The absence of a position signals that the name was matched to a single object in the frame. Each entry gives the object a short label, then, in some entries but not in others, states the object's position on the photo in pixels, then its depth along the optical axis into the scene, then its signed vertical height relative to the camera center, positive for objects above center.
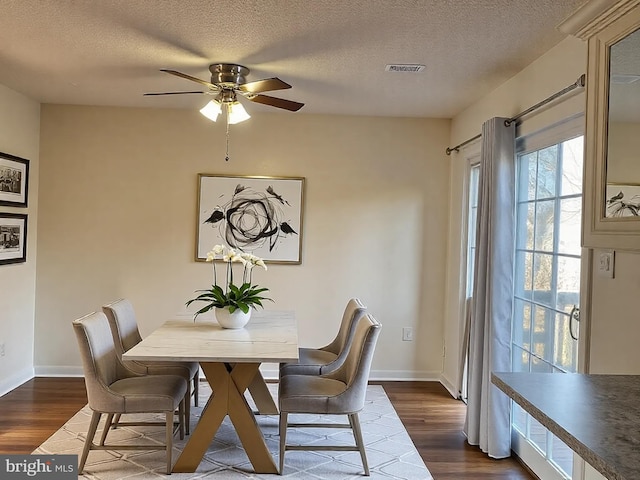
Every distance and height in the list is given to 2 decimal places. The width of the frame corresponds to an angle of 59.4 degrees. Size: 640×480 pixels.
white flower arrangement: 3.44 -0.36
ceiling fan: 3.44 +0.88
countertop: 1.03 -0.37
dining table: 2.79 -0.69
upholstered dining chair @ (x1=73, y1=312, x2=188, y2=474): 2.91 -0.83
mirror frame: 2.00 +0.40
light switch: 2.30 -0.05
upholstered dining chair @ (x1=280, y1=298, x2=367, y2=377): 3.58 -0.79
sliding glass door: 2.90 -0.17
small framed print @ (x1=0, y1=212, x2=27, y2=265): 4.21 -0.07
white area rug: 3.02 -1.27
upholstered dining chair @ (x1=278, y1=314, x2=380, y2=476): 2.98 -0.83
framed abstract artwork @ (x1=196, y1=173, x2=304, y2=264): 4.91 +0.20
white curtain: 3.38 -0.22
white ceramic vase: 3.45 -0.50
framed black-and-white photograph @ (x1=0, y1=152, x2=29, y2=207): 4.17 +0.38
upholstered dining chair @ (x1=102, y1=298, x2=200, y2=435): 3.47 -0.73
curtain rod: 2.61 +0.79
